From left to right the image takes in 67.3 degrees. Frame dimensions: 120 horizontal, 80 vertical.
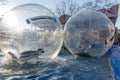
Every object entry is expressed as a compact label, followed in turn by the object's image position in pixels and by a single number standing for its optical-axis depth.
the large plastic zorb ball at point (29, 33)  2.63
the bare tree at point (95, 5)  13.77
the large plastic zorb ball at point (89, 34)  3.24
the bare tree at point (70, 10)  14.77
